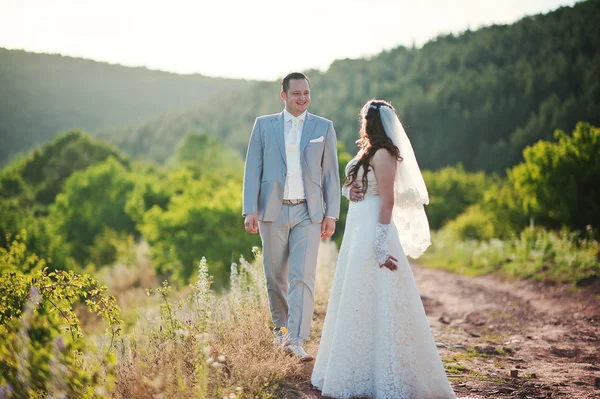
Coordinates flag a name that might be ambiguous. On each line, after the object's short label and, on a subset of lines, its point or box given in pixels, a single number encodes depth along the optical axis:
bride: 3.94
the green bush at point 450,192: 35.16
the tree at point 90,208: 38.69
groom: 4.85
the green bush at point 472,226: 22.46
